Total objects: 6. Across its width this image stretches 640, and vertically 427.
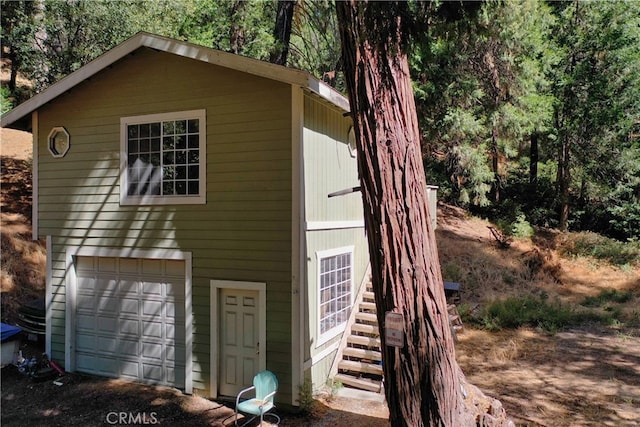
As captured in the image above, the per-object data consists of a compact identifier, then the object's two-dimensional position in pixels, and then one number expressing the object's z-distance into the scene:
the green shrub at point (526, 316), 10.93
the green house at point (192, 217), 6.66
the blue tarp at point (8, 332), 8.27
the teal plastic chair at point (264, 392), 5.95
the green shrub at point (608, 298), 12.49
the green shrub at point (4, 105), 13.15
